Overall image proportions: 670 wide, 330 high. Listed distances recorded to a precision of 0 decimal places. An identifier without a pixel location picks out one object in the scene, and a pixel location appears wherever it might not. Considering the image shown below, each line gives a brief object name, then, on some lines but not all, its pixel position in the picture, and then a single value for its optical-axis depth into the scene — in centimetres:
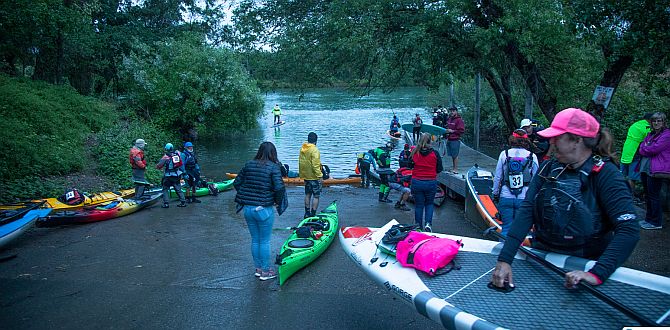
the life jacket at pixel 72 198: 1023
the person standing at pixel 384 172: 1106
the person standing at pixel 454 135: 1255
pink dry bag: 401
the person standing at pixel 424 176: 721
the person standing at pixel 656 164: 711
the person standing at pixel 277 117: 3388
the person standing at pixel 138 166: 1086
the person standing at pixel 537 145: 644
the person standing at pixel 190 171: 1163
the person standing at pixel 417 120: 2579
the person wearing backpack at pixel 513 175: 612
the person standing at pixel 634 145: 774
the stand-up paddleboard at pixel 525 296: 297
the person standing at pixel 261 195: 565
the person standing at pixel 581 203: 268
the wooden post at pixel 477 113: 1684
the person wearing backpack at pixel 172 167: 1081
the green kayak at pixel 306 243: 593
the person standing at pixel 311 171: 882
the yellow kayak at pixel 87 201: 988
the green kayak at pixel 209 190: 1273
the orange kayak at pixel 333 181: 1509
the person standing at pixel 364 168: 1395
